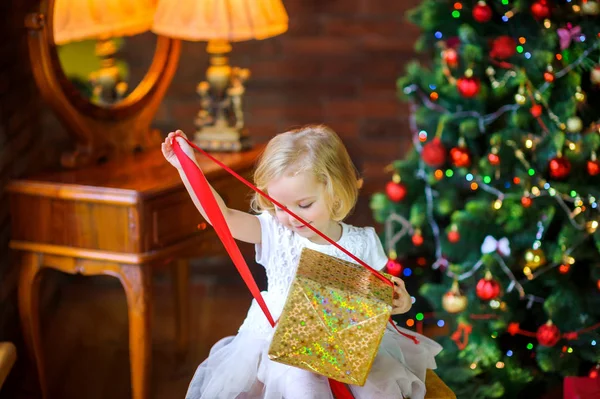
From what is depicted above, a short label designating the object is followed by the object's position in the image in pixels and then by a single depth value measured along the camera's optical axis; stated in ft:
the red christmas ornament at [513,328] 8.13
